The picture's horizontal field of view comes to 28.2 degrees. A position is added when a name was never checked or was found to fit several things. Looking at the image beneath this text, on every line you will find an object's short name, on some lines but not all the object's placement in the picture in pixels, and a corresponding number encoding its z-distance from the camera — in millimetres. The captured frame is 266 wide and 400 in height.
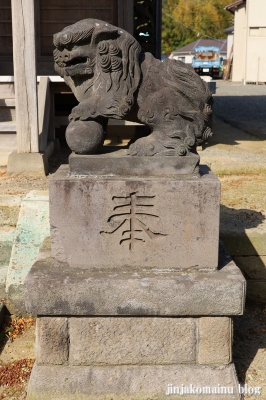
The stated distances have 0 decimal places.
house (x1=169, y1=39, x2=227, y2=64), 44906
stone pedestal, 2668
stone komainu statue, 2746
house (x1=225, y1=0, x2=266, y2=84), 27562
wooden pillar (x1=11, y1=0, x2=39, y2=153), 5934
